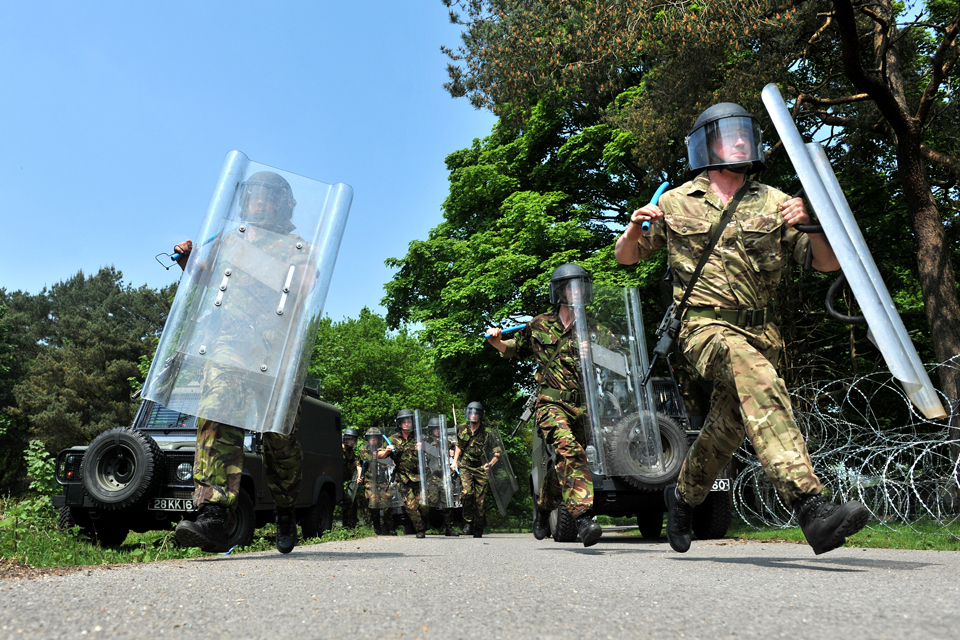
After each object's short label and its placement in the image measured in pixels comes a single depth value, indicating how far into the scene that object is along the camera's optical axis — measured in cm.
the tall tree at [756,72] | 1105
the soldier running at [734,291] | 401
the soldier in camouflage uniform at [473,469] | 1404
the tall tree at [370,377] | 4219
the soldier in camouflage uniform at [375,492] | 1669
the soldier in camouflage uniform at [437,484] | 1478
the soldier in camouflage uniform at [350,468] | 1655
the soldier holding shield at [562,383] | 662
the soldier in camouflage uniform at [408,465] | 1476
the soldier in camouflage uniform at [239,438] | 508
